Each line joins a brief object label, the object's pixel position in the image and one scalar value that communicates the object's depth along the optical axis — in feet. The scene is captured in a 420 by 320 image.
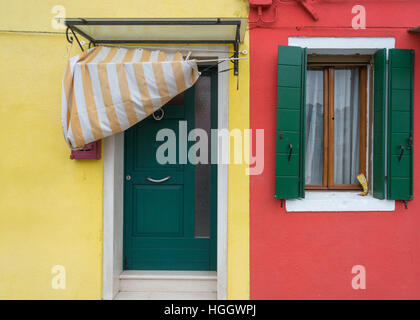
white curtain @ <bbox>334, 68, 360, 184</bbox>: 10.64
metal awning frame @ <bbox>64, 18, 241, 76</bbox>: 8.04
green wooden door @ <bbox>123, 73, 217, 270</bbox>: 10.93
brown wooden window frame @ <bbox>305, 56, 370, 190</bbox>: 10.57
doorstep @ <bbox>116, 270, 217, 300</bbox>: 10.45
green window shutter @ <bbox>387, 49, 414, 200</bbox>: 9.66
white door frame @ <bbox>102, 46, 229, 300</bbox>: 9.85
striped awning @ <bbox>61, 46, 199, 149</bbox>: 8.61
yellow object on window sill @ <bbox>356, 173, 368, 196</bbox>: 10.36
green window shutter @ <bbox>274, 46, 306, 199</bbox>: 9.59
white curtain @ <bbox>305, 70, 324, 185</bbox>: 10.64
